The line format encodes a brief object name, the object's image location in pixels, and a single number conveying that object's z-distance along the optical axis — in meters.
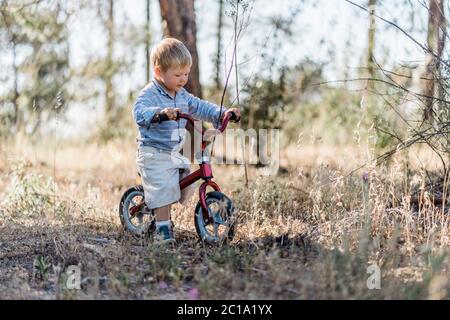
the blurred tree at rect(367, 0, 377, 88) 7.20
